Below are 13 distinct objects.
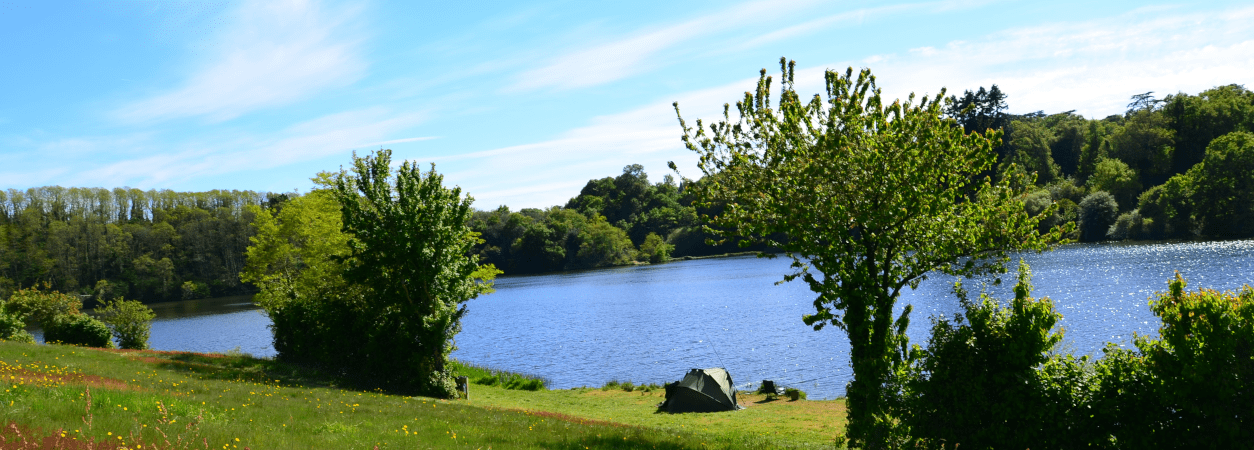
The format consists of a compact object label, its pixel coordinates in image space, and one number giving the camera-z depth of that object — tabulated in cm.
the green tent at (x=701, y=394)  2744
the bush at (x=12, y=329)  3641
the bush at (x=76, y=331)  3819
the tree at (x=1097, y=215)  10375
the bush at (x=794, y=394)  2878
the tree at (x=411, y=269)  2827
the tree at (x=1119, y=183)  10738
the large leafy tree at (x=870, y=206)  1451
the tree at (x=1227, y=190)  8838
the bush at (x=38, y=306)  4322
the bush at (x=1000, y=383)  1113
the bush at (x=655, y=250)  16938
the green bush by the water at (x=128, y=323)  4216
